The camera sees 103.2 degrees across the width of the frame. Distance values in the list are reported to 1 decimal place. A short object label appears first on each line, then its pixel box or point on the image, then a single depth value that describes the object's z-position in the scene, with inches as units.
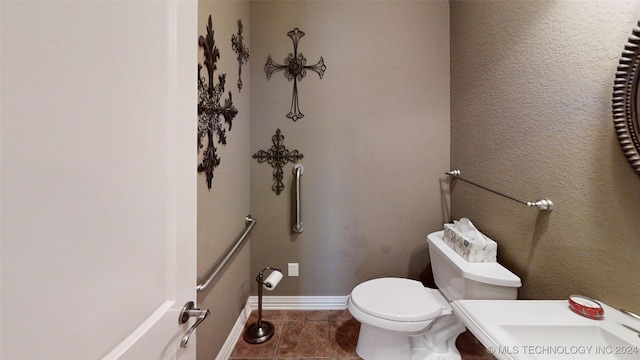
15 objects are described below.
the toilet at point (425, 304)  46.1
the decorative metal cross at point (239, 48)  61.9
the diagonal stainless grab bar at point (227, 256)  45.4
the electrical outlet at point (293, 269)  78.1
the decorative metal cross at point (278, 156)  76.0
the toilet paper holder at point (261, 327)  65.1
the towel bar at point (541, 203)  41.8
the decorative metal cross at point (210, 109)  45.6
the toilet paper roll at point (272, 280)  65.2
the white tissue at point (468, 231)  51.4
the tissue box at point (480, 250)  49.6
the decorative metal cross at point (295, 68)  74.6
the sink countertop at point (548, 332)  28.0
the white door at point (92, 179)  12.8
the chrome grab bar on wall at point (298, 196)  73.4
